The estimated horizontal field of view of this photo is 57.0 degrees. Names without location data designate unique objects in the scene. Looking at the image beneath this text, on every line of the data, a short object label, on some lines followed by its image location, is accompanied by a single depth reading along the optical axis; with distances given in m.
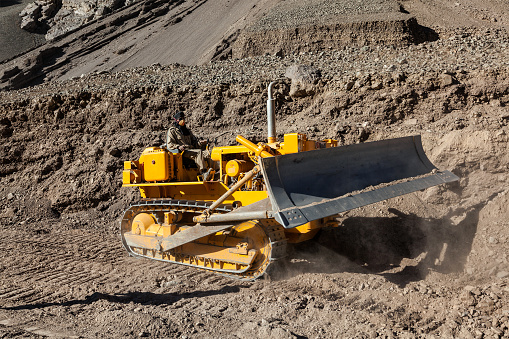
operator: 7.29
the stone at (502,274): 5.22
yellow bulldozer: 5.38
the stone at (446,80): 9.78
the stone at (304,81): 11.29
